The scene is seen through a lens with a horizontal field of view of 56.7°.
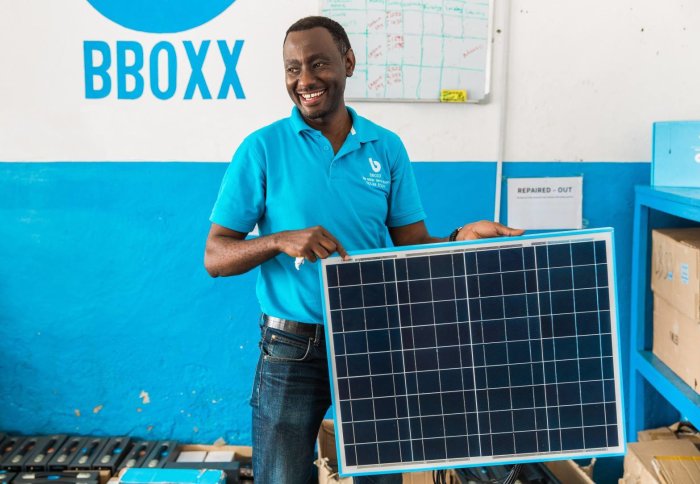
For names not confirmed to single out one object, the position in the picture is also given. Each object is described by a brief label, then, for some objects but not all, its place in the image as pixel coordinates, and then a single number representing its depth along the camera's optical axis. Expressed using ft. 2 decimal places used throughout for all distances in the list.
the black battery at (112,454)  8.90
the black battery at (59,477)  8.71
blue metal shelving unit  7.91
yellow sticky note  8.80
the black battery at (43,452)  8.96
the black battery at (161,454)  8.99
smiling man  5.33
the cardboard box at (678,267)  7.27
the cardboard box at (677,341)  7.49
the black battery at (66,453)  8.95
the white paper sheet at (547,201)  9.02
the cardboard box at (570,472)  7.49
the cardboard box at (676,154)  8.07
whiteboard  8.64
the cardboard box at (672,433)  8.57
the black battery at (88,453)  8.93
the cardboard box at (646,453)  7.47
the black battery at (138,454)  9.01
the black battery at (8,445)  9.22
